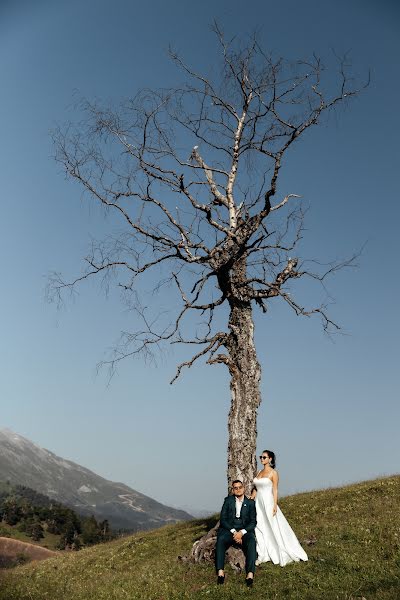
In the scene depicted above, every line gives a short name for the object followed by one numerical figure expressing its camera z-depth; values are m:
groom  14.27
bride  14.97
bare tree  18.91
